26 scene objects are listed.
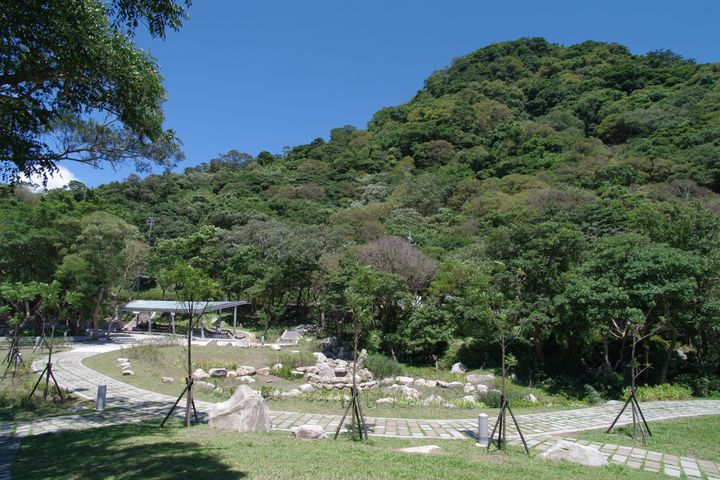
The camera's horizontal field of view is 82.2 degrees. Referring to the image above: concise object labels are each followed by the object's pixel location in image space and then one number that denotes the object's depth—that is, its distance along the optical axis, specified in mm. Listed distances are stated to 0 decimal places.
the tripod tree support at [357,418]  7445
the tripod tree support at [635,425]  8227
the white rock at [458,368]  18562
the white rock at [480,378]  16303
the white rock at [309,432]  7343
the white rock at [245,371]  16000
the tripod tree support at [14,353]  12865
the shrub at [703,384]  14305
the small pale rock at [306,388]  13414
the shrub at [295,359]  18750
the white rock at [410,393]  13055
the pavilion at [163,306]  29177
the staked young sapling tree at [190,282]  8898
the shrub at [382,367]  18078
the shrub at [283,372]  16250
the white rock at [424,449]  6638
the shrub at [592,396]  13448
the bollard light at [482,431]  7672
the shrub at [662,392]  13578
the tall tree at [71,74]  5977
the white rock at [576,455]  6344
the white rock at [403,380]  16205
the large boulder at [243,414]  7930
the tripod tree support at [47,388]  10523
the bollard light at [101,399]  10000
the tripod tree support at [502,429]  7312
